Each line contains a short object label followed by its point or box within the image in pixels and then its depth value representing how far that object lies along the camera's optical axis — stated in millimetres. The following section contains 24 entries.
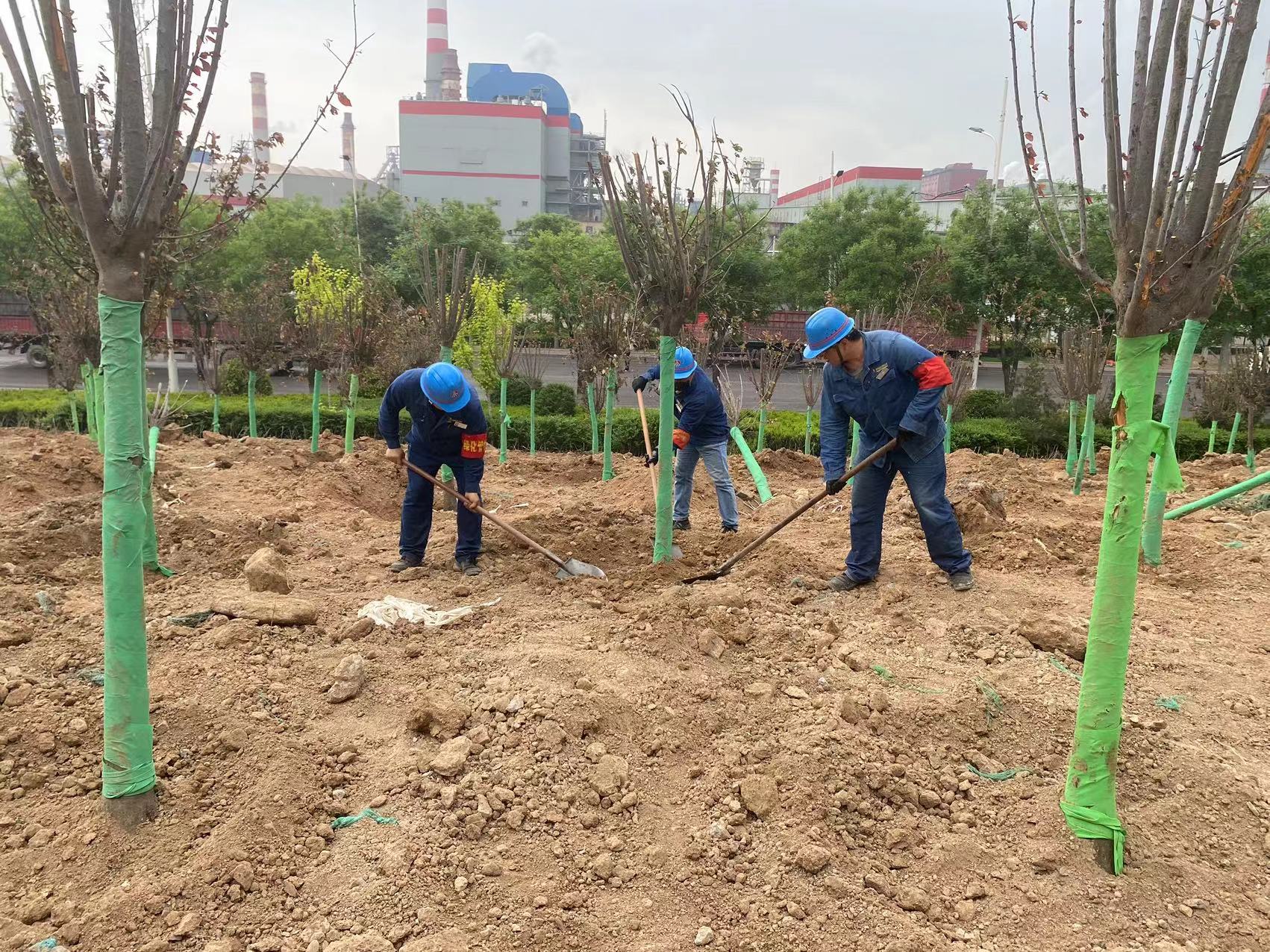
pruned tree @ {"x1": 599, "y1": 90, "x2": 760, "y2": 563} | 4809
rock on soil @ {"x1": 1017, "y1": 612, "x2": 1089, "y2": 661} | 4098
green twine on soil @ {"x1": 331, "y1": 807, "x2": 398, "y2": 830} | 2922
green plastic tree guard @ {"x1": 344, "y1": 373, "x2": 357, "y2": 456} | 9898
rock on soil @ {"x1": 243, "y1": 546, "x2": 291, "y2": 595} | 4895
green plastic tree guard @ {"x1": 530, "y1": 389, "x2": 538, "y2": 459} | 11406
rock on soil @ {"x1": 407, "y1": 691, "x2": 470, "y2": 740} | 3377
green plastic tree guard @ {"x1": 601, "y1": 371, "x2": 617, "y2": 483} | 9719
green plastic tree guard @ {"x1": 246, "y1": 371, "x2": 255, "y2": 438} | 10880
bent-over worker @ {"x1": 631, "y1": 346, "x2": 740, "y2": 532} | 6723
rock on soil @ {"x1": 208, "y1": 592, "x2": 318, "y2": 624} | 4367
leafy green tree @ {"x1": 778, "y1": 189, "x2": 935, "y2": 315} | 17484
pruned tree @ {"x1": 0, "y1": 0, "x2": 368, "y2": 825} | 2365
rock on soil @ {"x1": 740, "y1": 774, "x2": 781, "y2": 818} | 2977
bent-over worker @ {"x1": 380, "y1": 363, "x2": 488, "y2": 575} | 5660
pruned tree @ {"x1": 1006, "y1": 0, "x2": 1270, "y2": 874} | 2299
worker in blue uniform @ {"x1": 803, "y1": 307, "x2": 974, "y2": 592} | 4707
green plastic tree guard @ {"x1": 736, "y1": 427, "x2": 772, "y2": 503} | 7258
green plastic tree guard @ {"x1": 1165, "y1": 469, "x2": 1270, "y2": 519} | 3199
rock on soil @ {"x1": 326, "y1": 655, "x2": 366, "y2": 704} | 3666
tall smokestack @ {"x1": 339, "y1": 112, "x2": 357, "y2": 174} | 47381
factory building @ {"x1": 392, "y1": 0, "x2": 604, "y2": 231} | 48125
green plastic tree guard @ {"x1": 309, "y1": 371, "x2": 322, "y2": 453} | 10029
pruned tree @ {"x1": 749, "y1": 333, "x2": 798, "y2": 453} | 10984
